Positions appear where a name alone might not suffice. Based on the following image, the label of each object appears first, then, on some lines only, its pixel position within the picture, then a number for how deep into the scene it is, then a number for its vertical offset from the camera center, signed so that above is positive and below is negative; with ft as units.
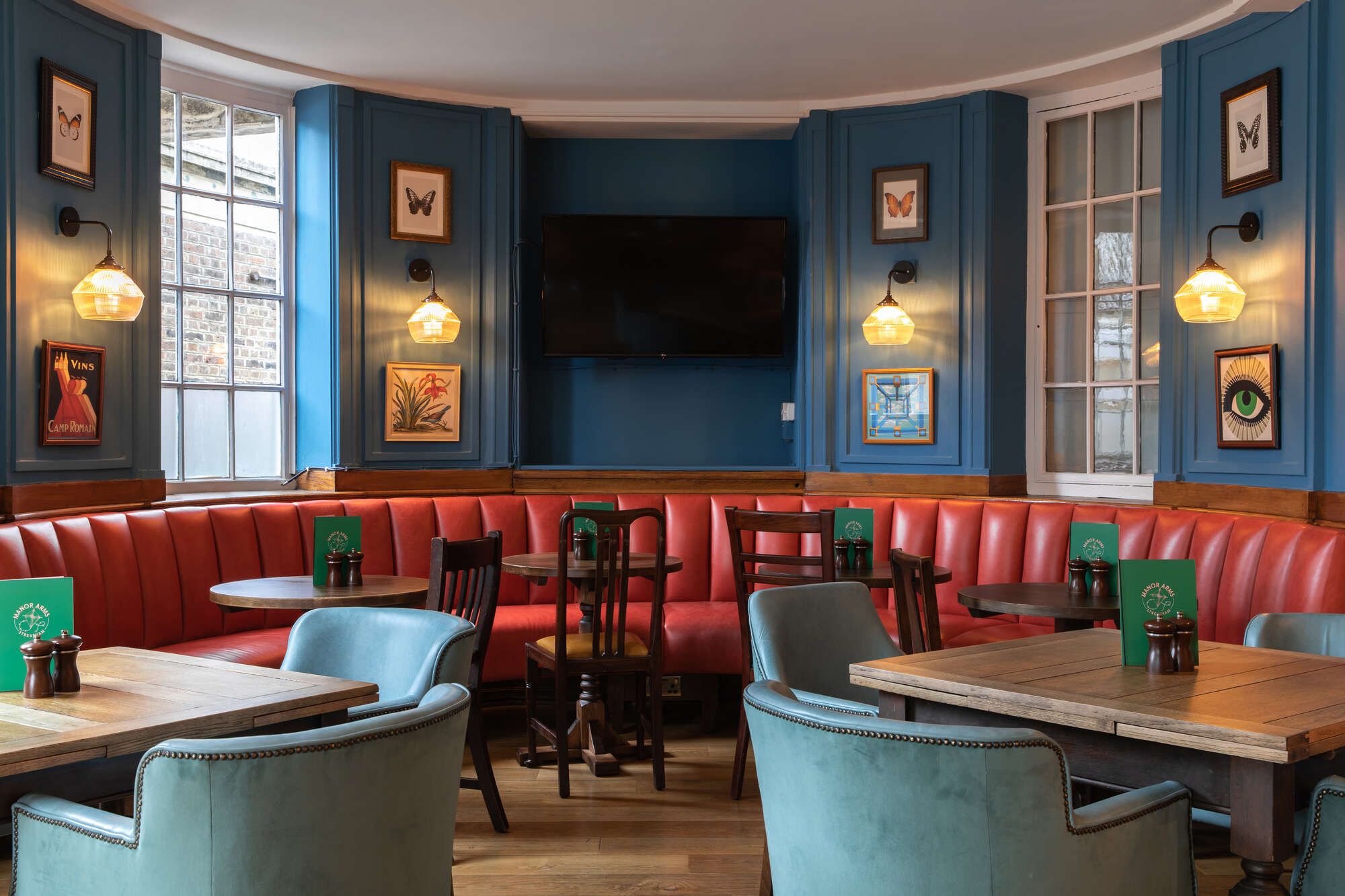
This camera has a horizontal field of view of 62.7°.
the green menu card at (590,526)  14.52 -1.24
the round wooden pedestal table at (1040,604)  11.60 -1.78
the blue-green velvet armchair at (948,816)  4.74 -1.73
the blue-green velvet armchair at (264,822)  4.52 -1.67
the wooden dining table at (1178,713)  5.48 -1.51
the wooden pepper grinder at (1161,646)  7.07 -1.32
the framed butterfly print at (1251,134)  14.43 +4.12
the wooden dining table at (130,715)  5.36 -1.51
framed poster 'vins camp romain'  13.88 +0.52
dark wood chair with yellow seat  12.51 -2.60
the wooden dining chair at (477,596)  11.42 -1.72
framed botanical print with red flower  18.60 +0.58
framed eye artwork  14.42 +0.59
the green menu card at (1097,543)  12.73 -1.20
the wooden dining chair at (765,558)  12.46 -1.41
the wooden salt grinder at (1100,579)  12.46 -1.58
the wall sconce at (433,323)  17.99 +1.86
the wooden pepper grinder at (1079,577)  12.57 -1.57
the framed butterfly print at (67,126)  13.85 +3.99
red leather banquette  13.19 -1.62
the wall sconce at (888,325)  18.22 +1.87
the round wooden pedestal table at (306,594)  11.74 -1.73
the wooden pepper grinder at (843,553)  14.16 -1.48
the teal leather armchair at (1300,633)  8.57 -1.53
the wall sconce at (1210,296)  14.25 +1.86
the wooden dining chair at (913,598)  10.24 -1.51
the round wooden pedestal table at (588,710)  13.47 -3.47
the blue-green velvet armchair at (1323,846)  5.77 -2.13
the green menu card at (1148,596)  7.28 -1.04
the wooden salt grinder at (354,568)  12.78 -1.53
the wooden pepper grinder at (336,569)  12.62 -1.53
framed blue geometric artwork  18.71 +0.54
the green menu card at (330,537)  12.69 -1.18
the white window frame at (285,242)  17.95 +3.26
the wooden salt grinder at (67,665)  6.41 -1.34
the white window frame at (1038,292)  18.40 +2.50
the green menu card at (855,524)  14.30 -1.11
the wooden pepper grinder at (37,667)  6.32 -1.34
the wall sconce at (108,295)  13.66 +1.74
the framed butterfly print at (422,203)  18.62 +3.97
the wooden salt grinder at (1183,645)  7.13 -1.33
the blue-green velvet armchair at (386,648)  7.29 -1.49
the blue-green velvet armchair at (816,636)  8.43 -1.58
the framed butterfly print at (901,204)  18.79 +4.02
